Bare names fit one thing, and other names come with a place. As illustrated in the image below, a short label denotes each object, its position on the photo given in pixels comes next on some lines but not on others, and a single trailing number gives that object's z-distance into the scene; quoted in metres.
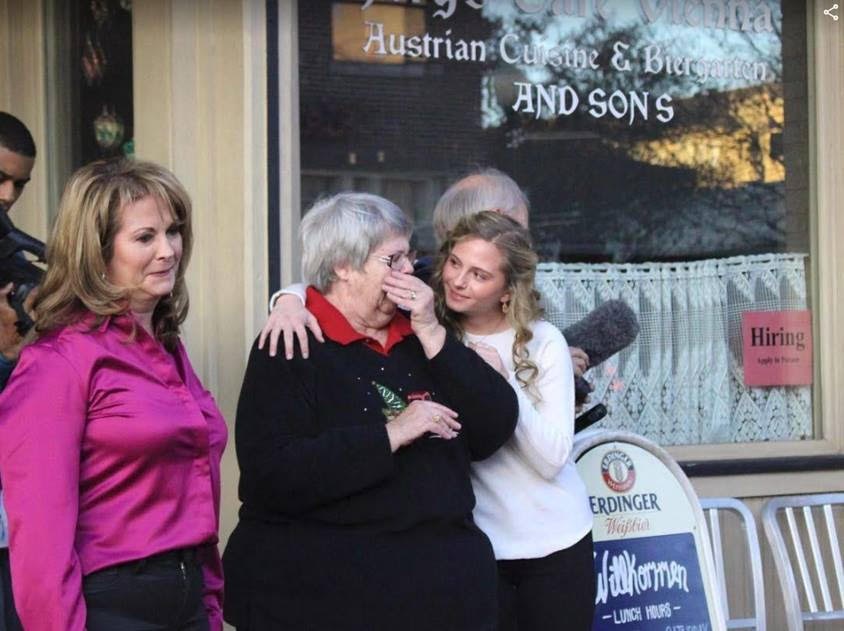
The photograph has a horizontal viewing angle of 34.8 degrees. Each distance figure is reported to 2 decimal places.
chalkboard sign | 4.00
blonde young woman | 3.32
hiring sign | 5.37
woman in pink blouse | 2.47
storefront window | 4.92
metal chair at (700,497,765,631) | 4.73
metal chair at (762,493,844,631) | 4.77
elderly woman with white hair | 2.93
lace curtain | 5.18
